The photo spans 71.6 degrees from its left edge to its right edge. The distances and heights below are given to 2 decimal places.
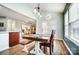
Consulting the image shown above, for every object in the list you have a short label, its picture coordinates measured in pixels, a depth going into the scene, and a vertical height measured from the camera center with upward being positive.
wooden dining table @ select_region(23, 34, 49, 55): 1.06 -0.19
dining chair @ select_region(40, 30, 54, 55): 1.07 -0.29
